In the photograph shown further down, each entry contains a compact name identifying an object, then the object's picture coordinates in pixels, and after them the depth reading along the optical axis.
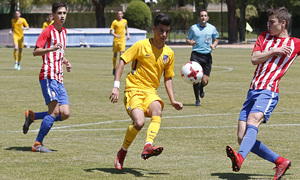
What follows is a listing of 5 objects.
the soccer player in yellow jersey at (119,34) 51.79
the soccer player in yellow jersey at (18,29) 55.00
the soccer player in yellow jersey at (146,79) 15.36
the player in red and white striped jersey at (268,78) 14.60
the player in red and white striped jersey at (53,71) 18.56
